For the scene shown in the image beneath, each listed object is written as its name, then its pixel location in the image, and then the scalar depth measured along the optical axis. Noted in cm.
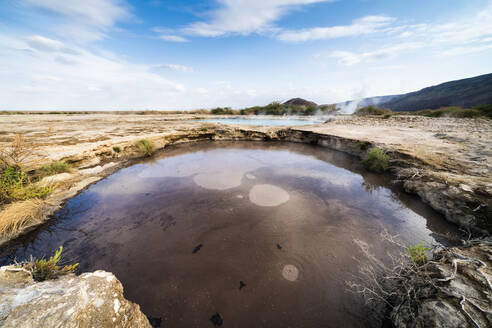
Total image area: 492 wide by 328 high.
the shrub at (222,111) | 3494
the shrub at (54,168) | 473
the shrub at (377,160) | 632
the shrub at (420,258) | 218
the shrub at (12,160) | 370
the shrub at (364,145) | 808
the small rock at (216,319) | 203
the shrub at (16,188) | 333
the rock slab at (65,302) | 113
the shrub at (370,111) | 2708
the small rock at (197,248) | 302
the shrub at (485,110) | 1503
